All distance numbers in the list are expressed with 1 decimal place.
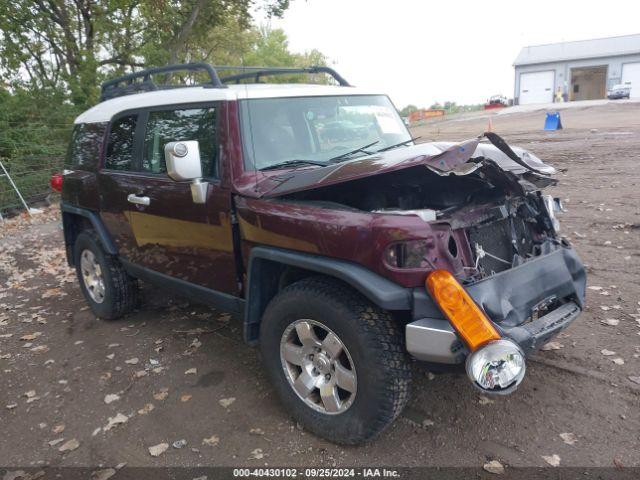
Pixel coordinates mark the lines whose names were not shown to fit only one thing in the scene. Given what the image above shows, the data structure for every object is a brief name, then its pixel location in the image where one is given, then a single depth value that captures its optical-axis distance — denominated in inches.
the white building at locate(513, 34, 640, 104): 1926.7
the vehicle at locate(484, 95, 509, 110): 1916.8
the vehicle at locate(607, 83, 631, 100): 1558.8
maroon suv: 97.0
